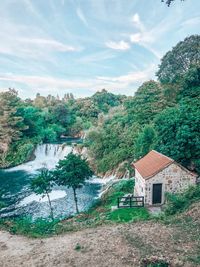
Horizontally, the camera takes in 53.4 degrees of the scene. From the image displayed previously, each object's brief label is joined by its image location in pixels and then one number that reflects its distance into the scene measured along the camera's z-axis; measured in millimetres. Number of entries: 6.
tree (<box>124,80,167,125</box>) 26113
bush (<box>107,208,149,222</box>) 11573
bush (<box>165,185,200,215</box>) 9809
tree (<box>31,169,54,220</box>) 13827
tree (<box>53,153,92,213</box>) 14188
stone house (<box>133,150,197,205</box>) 13181
